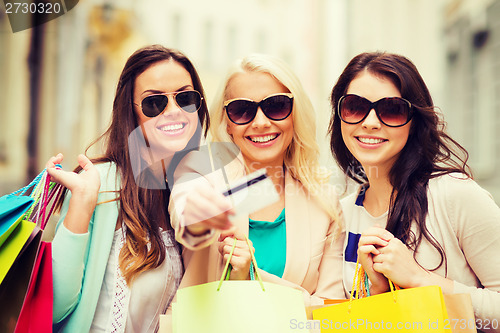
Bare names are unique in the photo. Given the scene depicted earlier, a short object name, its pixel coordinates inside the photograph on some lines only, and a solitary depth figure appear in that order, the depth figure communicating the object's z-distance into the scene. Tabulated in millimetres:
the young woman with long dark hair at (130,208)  1716
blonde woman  2008
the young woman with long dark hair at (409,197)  1700
